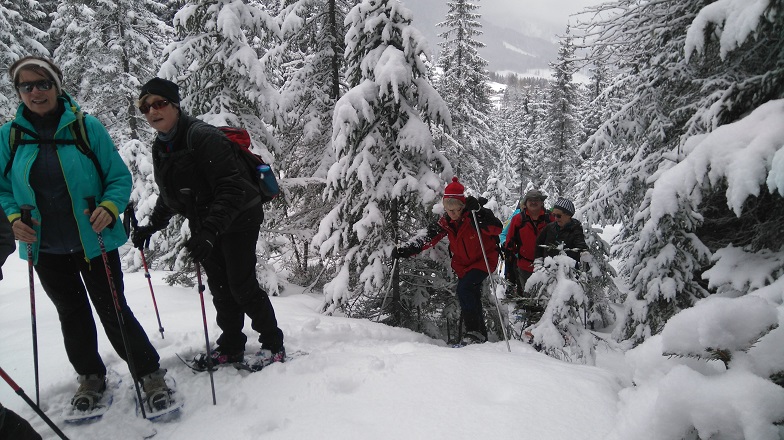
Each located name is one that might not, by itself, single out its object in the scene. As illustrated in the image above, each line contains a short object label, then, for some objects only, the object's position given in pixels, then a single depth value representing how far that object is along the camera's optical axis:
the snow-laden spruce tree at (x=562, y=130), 32.94
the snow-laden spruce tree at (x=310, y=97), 11.09
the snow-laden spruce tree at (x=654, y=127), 5.87
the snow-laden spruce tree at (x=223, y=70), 8.56
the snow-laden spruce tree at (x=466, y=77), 24.50
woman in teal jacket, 2.99
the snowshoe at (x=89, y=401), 3.13
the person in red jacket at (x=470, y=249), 5.78
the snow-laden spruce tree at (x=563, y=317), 4.86
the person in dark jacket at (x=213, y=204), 3.25
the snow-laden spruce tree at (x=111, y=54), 15.98
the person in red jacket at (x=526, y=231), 7.43
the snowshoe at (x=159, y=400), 3.21
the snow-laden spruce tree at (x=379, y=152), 6.70
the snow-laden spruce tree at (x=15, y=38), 17.06
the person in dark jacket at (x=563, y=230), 6.68
